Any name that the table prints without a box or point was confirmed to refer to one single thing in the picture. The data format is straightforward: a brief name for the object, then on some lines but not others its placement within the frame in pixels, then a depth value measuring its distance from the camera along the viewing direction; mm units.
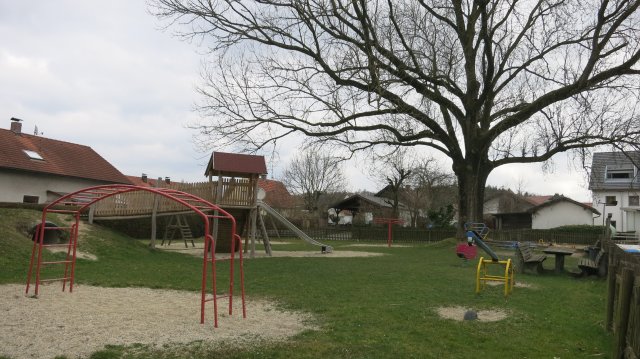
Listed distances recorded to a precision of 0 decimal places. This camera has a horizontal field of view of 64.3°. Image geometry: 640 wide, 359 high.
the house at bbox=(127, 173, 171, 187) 51941
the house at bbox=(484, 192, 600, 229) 52844
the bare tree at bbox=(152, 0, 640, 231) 19125
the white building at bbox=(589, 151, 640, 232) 46938
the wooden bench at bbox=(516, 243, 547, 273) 14885
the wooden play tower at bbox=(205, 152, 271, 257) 20625
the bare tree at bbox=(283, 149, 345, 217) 60062
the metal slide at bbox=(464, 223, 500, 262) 12539
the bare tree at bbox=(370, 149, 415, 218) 47203
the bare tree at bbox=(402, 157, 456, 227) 53656
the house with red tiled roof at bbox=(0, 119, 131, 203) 27891
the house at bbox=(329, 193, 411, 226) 51125
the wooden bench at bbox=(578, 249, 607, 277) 14172
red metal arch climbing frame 7426
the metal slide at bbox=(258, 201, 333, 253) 22391
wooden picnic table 15188
